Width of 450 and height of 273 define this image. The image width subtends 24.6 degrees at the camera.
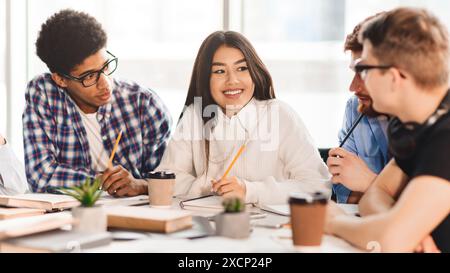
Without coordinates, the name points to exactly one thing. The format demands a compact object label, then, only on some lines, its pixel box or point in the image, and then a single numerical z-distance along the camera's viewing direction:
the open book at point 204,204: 2.97
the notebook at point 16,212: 2.85
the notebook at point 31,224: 2.51
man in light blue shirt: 3.19
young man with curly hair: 3.73
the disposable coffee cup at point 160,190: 3.03
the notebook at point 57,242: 2.48
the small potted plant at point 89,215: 2.64
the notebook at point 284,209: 2.94
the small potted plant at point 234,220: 2.63
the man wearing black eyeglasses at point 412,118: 2.52
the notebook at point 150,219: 2.67
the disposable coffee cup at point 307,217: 2.53
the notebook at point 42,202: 2.98
